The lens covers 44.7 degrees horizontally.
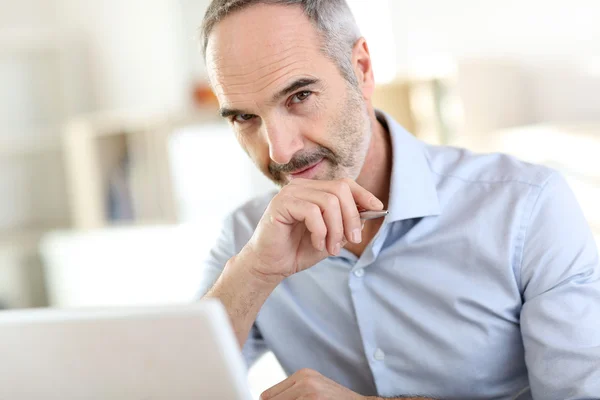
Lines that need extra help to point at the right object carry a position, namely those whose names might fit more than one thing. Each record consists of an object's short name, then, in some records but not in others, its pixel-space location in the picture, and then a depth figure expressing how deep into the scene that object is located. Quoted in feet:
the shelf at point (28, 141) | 15.19
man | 3.58
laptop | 1.96
